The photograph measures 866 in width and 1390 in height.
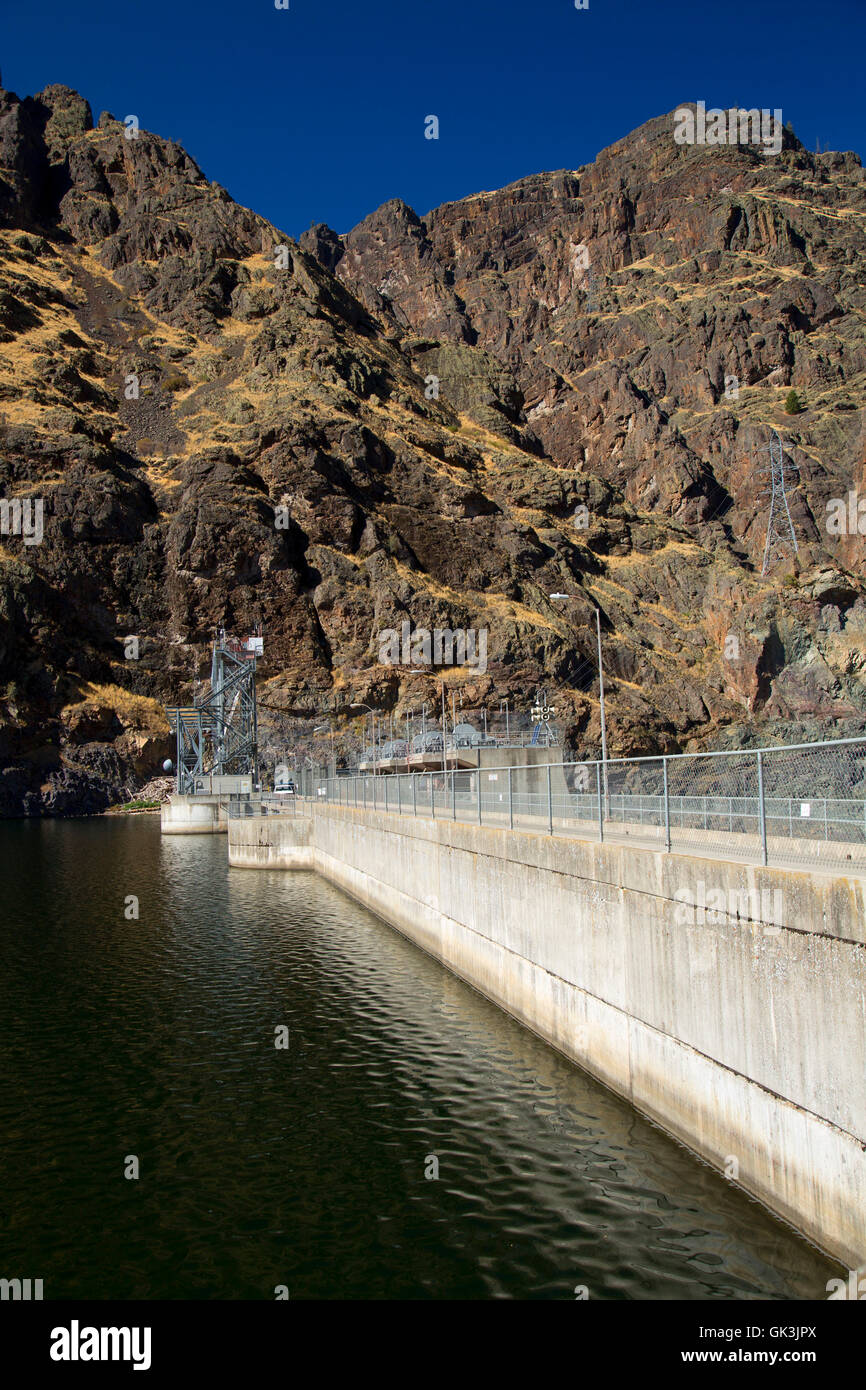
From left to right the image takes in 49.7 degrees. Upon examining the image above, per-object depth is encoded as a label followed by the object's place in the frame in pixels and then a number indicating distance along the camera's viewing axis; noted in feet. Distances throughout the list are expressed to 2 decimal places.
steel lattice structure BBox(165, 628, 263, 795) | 259.27
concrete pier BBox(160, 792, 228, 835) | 221.87
